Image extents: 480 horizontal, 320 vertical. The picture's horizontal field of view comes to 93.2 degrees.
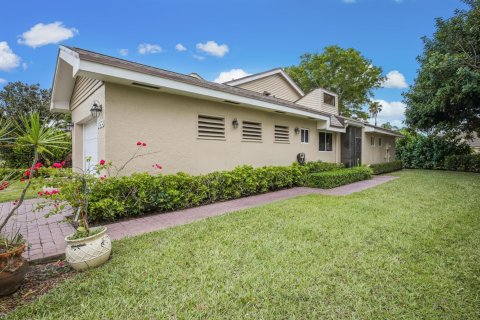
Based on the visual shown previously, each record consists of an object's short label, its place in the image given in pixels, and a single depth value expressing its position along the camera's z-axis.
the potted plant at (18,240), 2.66
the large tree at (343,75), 30.44
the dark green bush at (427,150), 19.14
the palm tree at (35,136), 2.79
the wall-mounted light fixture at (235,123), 8.79
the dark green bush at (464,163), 17.17
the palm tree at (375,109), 46.48
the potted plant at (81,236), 3.19
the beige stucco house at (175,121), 6.06
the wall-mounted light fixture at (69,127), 10.52
